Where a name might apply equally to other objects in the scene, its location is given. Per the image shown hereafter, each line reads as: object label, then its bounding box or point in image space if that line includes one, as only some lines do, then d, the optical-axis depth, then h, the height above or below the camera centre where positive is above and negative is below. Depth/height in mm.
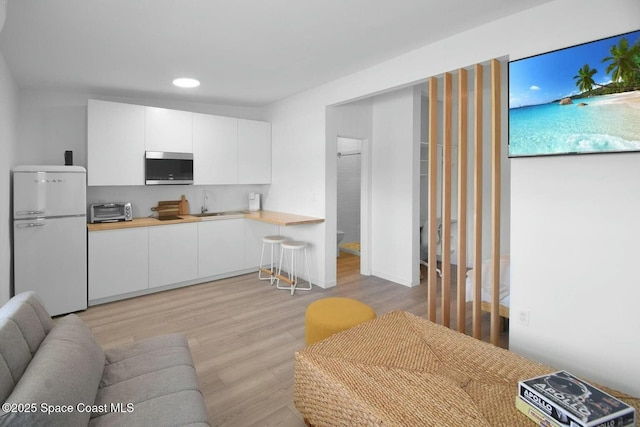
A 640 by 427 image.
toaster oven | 4047 -2
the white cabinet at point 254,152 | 5113 +923
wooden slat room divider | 2613 +169
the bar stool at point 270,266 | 4555 -814
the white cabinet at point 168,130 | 4344 +1076
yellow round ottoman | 2465 -781
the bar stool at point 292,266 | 4355 -748
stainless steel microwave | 4348 +581
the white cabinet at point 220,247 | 4621 -480
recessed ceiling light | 3873 +1500
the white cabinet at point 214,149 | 4734 +893
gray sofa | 1172 -695
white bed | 2973 -668
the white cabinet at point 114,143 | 3973 +825
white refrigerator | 3363 -235
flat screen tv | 1937 +708
